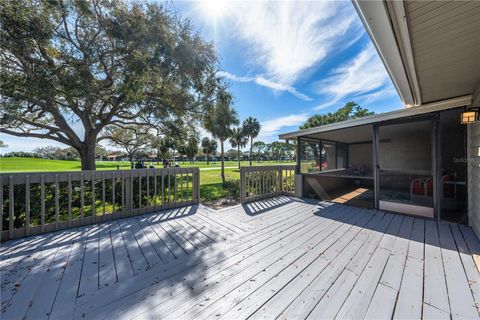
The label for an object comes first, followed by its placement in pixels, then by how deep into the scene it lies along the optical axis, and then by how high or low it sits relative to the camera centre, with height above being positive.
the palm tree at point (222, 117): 8.55 +2.44
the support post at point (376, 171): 4.27 -0.28
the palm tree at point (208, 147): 39.96 +3.27
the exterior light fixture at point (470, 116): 2.89 +0.66
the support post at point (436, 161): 3.53 -0.06
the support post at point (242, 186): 4.72 -0.65
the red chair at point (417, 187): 4.24 -0.68
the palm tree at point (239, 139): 25.97 +3.18
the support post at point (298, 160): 5.68 +0.00
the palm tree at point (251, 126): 25.59 +4.79
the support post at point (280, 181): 5.74 -0.65
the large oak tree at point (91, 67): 4.52 +2.86
